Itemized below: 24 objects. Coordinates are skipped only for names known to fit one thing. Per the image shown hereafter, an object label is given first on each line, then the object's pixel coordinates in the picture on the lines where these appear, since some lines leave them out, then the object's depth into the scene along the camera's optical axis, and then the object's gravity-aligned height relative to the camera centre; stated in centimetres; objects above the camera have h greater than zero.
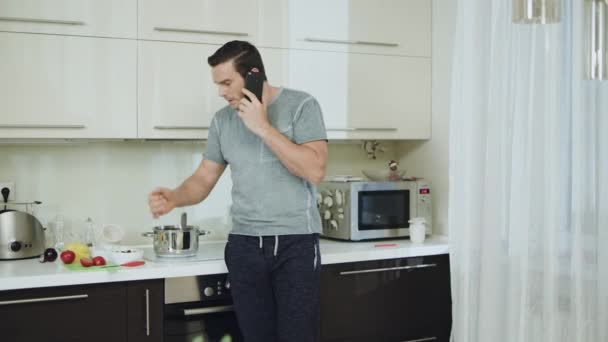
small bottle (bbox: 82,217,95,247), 301 -30
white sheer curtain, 241 -6
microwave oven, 317 -20
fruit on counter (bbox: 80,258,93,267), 251 -35
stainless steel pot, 267 -30
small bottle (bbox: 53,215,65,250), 297 -30
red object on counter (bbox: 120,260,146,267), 255 -36
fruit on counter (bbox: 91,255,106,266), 254 -35
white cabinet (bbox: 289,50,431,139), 314 +33
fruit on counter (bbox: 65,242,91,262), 261 -32
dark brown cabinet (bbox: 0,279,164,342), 234 -51
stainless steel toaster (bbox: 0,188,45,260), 263 -28
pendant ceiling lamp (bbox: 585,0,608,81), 120 +22
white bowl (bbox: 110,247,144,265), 257 -34
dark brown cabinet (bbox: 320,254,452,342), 286 -57
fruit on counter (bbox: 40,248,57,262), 262 -34
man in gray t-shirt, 238 -18
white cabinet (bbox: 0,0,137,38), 262 +54
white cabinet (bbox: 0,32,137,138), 263 +28
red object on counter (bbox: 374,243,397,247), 311 -36
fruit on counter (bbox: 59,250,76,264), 254 -34
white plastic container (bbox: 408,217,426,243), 317 -30
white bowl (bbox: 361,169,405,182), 335 -5
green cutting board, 245 -37
